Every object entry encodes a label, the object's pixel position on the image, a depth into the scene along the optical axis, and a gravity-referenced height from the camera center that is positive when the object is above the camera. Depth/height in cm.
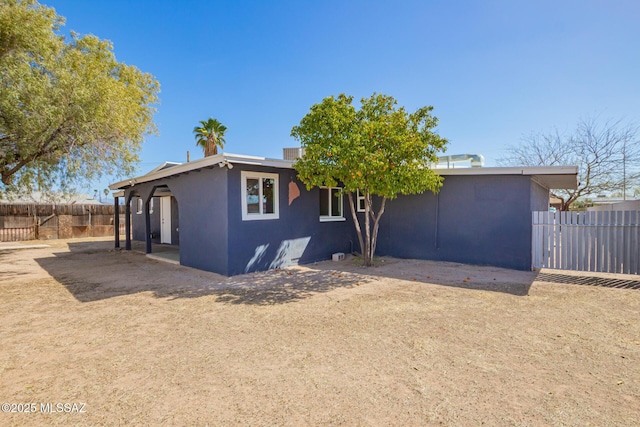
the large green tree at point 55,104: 746 +263
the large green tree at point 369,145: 687 +144
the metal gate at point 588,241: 665 -70
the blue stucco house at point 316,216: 735 -18
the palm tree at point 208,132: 1853 +473
